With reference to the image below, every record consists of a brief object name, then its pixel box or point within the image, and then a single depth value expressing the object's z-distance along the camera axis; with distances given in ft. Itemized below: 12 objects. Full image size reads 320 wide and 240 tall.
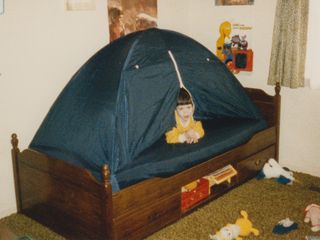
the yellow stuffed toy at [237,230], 7.30
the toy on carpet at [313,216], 7.72
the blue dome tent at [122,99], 7.55
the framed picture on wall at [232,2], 10.80
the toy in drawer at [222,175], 8.68
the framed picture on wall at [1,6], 7.81
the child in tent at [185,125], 8.70
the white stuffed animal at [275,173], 9.91
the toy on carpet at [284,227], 7.64
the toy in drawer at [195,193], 8.38
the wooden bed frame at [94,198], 6.73
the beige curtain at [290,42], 9.52
